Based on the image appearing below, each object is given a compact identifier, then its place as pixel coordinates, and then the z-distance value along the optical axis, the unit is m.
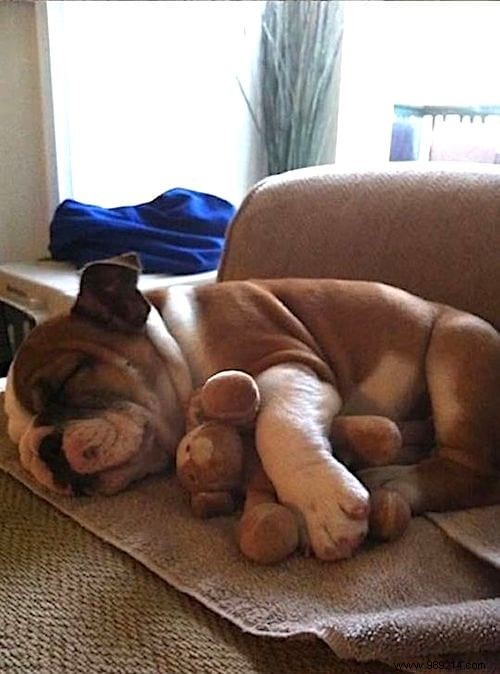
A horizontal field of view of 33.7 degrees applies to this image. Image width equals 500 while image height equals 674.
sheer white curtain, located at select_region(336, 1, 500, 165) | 2.00
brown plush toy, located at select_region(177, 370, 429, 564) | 0.84
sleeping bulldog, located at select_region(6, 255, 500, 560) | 0.89
